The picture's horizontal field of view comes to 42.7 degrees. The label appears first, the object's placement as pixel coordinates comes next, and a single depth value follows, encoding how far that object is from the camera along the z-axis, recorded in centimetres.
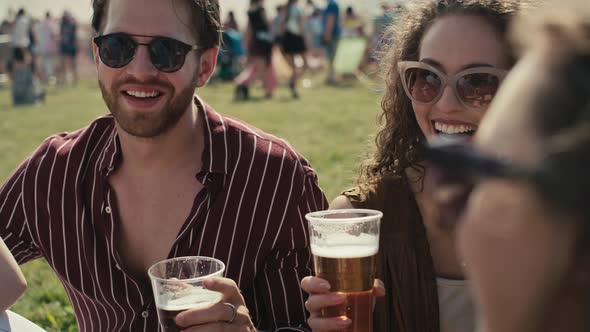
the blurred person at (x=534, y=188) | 91
